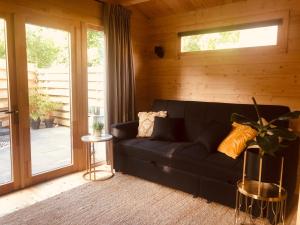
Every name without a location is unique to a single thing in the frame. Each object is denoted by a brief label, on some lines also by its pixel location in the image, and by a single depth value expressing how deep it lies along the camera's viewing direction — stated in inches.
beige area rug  89.6
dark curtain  138.9
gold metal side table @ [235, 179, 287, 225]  75.6
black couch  96.4
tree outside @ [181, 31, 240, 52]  134.6
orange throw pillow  101.5
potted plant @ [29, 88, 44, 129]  116.5
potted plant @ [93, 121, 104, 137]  124.6
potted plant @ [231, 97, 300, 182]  71.5
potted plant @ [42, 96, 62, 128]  122.6
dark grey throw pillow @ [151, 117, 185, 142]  129.3
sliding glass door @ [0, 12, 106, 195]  107.7
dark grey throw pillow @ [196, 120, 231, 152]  111.0
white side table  122.3
